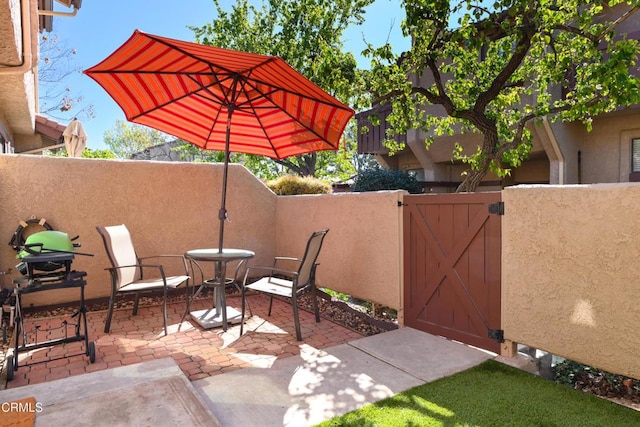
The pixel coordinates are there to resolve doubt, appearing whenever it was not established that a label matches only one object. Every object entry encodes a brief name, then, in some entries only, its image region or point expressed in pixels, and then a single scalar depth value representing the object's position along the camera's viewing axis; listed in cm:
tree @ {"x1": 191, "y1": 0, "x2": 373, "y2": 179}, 1653
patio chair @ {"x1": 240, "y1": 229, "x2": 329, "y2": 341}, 446
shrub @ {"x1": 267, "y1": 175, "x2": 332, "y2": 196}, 953
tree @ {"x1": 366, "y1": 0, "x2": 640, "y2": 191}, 577
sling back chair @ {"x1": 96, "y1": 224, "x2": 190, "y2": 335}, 452
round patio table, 470
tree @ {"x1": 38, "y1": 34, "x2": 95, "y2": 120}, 1462
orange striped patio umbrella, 382
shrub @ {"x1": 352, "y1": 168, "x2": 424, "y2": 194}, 1088
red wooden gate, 395
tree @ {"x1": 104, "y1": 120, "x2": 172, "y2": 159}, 4234
